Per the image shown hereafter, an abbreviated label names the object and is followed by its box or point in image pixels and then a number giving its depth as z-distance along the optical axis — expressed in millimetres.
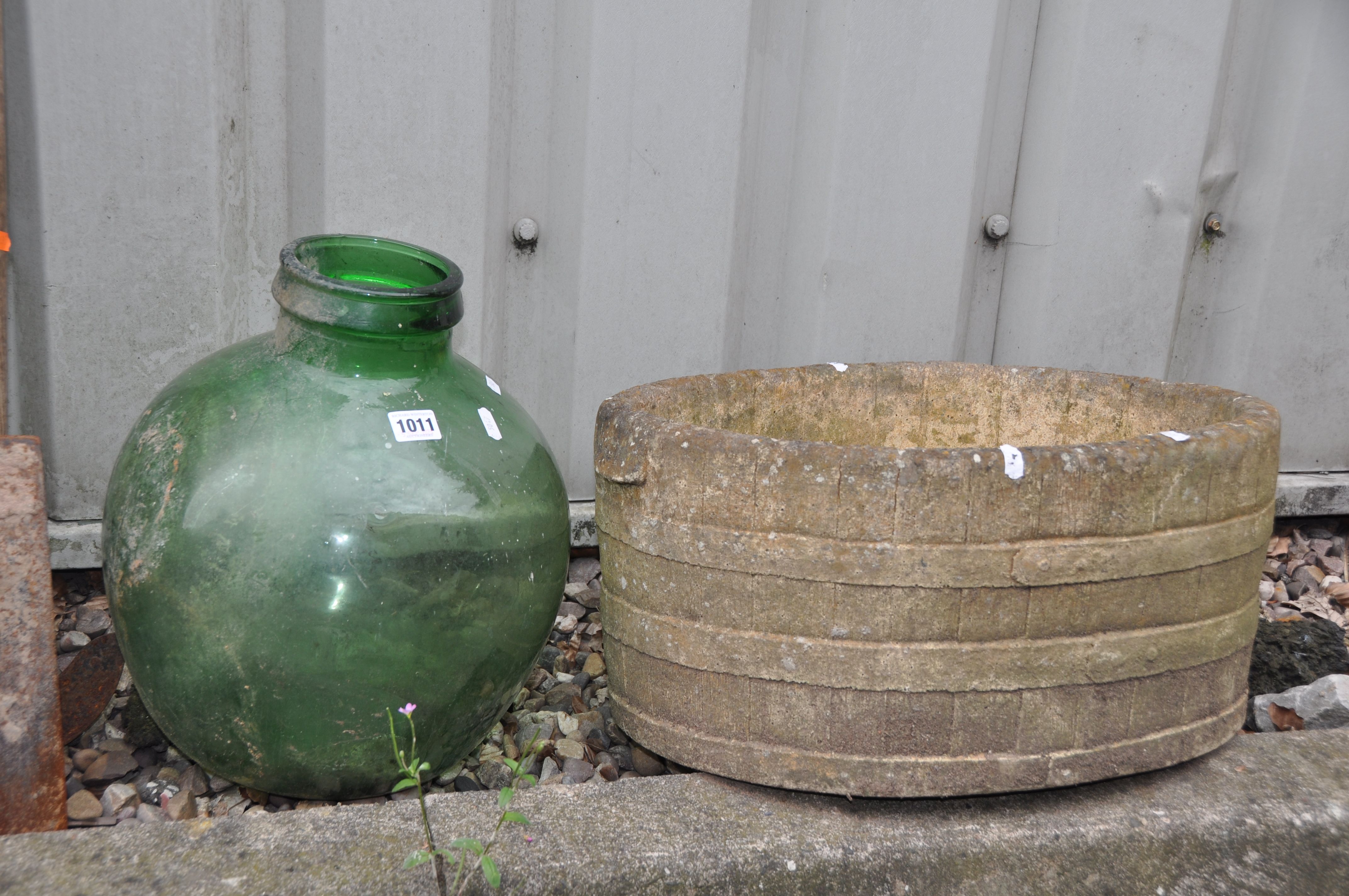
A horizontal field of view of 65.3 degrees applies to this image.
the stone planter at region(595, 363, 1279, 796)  1584
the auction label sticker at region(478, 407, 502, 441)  1753
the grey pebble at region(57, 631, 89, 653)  2221
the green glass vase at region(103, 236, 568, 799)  1555
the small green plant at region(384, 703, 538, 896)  1350
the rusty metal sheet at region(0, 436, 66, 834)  1586
